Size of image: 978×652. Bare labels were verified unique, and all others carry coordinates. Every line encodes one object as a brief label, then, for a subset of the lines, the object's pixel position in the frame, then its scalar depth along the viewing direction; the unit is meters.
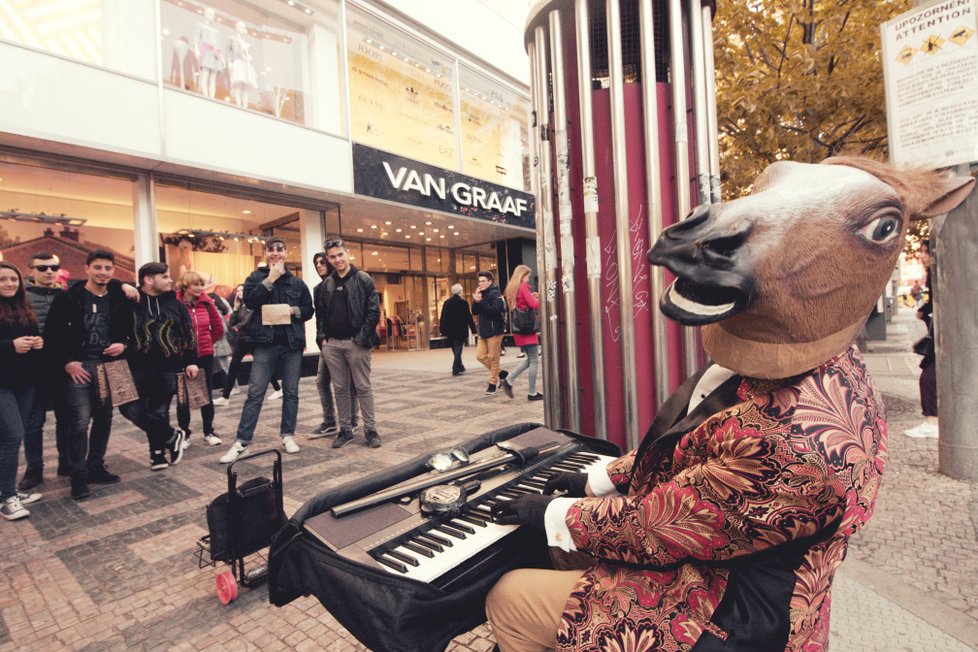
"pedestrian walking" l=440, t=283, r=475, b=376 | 10.77
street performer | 0.98
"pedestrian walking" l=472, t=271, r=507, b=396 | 8.19
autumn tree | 5.39
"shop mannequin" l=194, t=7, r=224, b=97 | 9.54
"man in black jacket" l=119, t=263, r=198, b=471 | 4.62
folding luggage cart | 2.55
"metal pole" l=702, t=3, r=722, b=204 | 3.24
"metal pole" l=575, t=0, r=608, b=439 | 3.15
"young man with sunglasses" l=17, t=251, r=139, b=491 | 4.14
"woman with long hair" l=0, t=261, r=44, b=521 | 3.62
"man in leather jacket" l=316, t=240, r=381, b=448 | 5.18
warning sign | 3.31
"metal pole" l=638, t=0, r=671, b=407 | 3.07
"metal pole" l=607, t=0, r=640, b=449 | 3.08
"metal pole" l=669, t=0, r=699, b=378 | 3.10
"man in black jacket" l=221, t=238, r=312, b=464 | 4.84
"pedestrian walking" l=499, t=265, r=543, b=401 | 7.50
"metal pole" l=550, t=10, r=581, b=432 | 3.29
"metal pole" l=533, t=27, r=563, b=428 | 3.46
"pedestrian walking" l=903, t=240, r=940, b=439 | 4.62
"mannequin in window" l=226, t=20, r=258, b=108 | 10.03
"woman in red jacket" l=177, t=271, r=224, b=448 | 5.79
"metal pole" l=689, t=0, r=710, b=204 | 3.16
